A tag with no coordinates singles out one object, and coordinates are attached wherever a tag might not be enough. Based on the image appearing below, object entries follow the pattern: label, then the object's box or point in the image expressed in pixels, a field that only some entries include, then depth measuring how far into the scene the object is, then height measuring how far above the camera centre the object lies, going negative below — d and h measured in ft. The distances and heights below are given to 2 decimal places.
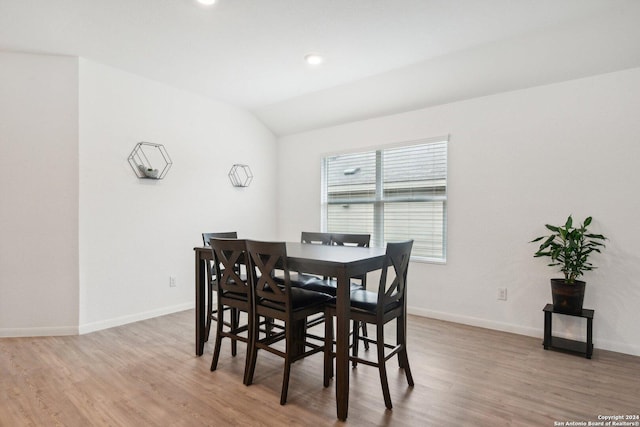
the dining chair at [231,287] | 8.17 -1.96
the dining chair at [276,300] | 7.38 -2.06
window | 13.29 +0.50
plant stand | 9.49 -3.70
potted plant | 9.74 -1.32
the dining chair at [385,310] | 7.16 -2.17
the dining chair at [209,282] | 10.50 -2.29
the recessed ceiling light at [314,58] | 11.00 +4.59
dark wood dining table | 6.84 -1.28
